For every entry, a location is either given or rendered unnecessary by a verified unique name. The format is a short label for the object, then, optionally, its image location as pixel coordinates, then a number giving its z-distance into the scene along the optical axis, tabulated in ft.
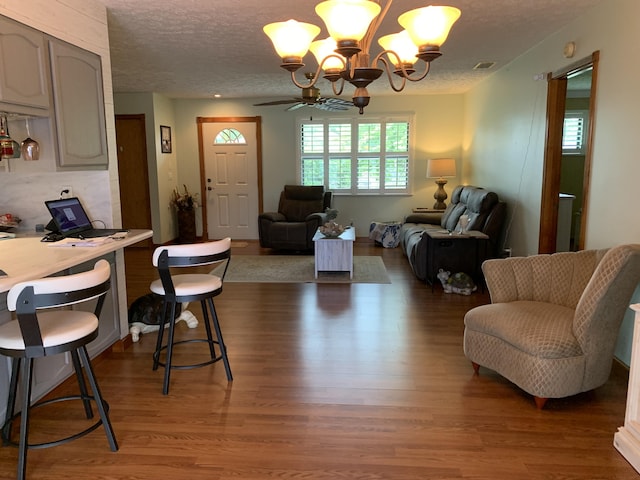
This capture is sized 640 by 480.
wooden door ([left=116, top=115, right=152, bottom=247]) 22.58
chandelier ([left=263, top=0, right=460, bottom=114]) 5.93
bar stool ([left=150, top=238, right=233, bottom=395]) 8.02
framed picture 23.29
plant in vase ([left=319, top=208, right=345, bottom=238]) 17.01
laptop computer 9.34
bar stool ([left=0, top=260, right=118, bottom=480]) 5.72
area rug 16.92
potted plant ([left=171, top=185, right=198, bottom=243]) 24.48
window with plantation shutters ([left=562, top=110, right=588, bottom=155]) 22.08
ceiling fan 15.43
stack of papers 8.59
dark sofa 16.11
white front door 24.99
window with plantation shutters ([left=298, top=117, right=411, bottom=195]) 24.71
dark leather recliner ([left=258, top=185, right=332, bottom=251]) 21.21
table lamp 22.77
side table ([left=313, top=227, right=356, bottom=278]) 16.94
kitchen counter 6.95
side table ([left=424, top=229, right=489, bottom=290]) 15.47
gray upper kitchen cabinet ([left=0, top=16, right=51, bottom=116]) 7.59
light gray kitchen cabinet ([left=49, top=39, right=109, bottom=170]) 8.87
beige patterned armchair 7.64
